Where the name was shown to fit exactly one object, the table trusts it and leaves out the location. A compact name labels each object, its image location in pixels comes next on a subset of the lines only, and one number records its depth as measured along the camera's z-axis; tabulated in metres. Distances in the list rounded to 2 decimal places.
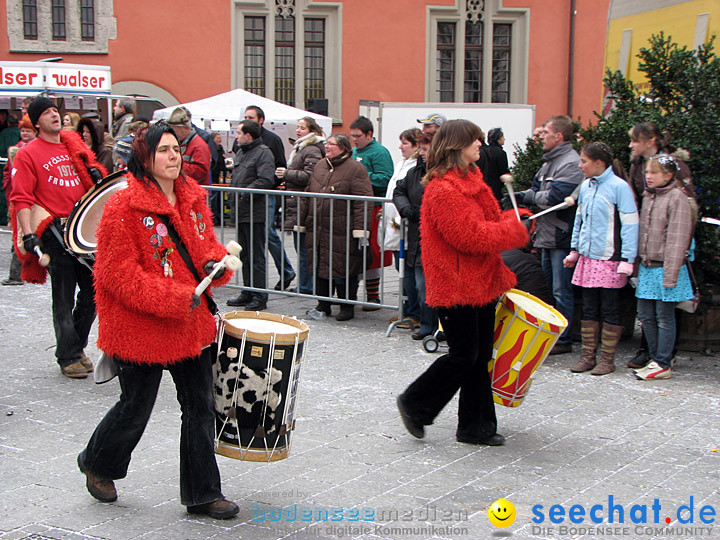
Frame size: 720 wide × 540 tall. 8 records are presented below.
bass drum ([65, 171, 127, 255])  5.88
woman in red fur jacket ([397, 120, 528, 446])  5.16
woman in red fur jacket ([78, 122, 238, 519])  4.06
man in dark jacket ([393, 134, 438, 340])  7.96
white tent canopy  18.34
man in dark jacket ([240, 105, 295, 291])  9.62
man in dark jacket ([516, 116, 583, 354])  7.61
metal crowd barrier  8.72
